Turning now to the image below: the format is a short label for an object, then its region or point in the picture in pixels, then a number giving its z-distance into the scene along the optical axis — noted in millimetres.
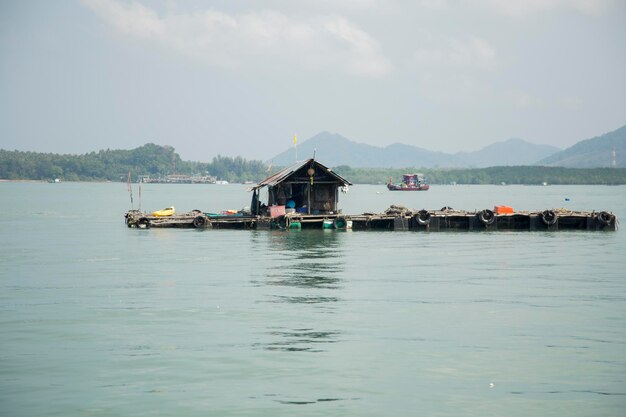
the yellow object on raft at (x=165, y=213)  62312
